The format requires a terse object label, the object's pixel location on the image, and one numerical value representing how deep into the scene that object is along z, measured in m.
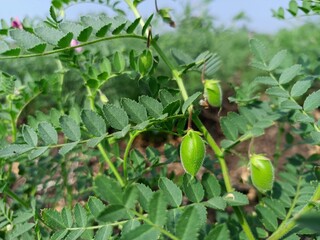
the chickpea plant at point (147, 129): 0.16
